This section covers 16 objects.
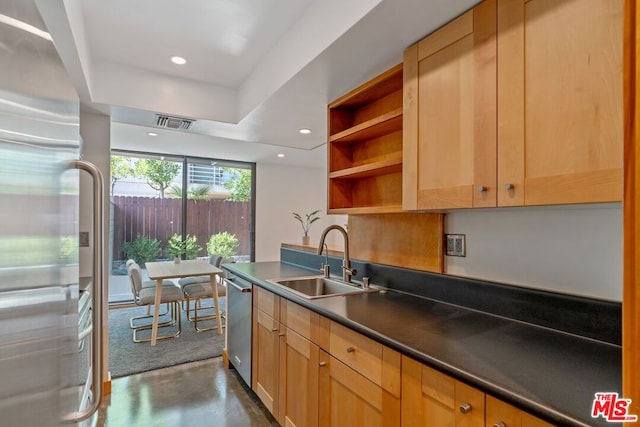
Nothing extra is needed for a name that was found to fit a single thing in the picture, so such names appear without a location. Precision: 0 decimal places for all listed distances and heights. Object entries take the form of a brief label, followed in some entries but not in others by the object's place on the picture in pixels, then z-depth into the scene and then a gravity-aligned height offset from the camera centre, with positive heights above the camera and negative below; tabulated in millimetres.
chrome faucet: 2236 -313
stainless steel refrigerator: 435 -20
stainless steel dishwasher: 2485 -888
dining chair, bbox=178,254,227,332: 3910 -934
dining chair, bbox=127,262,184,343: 3623 -915
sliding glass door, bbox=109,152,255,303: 4930 +90
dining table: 3434 -645
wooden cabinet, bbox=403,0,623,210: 939 +387
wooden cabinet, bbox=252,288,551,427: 988 -672
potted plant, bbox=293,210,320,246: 6145 -134
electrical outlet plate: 1660 -143
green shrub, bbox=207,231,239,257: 5457 -491
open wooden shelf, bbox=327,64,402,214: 1941 +483
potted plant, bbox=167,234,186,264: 5117 -486
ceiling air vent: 2771 +817
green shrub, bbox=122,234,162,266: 4953 -526
